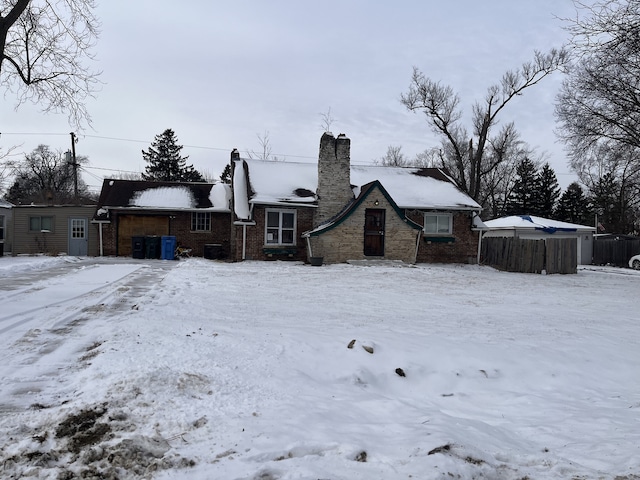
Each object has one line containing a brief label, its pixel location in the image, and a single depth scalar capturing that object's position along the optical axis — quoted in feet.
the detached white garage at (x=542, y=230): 93.15
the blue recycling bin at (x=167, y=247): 71.31
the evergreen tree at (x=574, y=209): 167.63
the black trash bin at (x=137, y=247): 71.51
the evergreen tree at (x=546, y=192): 168.14
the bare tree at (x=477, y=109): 106.73
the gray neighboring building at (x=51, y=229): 80.64
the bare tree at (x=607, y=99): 45.70
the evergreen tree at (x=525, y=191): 166.09
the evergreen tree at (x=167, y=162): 170.30
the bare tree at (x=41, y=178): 174.55
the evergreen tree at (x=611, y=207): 135.18
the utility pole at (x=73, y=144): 132.00
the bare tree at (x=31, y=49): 42.60
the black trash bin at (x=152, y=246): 72.02
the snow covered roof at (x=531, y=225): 92.79
